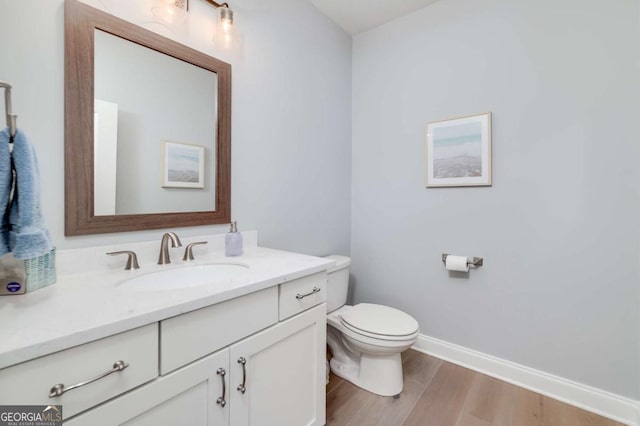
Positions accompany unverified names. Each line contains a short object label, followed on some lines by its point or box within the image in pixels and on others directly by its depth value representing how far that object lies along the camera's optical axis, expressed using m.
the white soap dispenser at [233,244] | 1.35
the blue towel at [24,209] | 0.69
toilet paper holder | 1.80
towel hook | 0.70
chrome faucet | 1.16
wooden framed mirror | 1.00
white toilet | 1.50
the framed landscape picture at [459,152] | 1.77
